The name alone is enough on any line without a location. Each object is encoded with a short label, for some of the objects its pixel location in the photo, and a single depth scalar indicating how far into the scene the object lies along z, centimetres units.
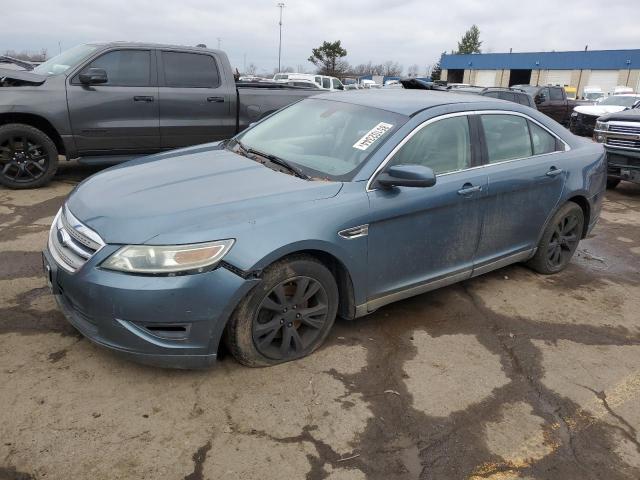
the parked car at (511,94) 1351
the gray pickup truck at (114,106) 659
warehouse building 5153
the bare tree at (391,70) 10069
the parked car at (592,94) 3355
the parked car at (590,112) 1673
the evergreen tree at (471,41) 9750
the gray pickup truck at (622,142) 838
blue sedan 269
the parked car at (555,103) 1859
